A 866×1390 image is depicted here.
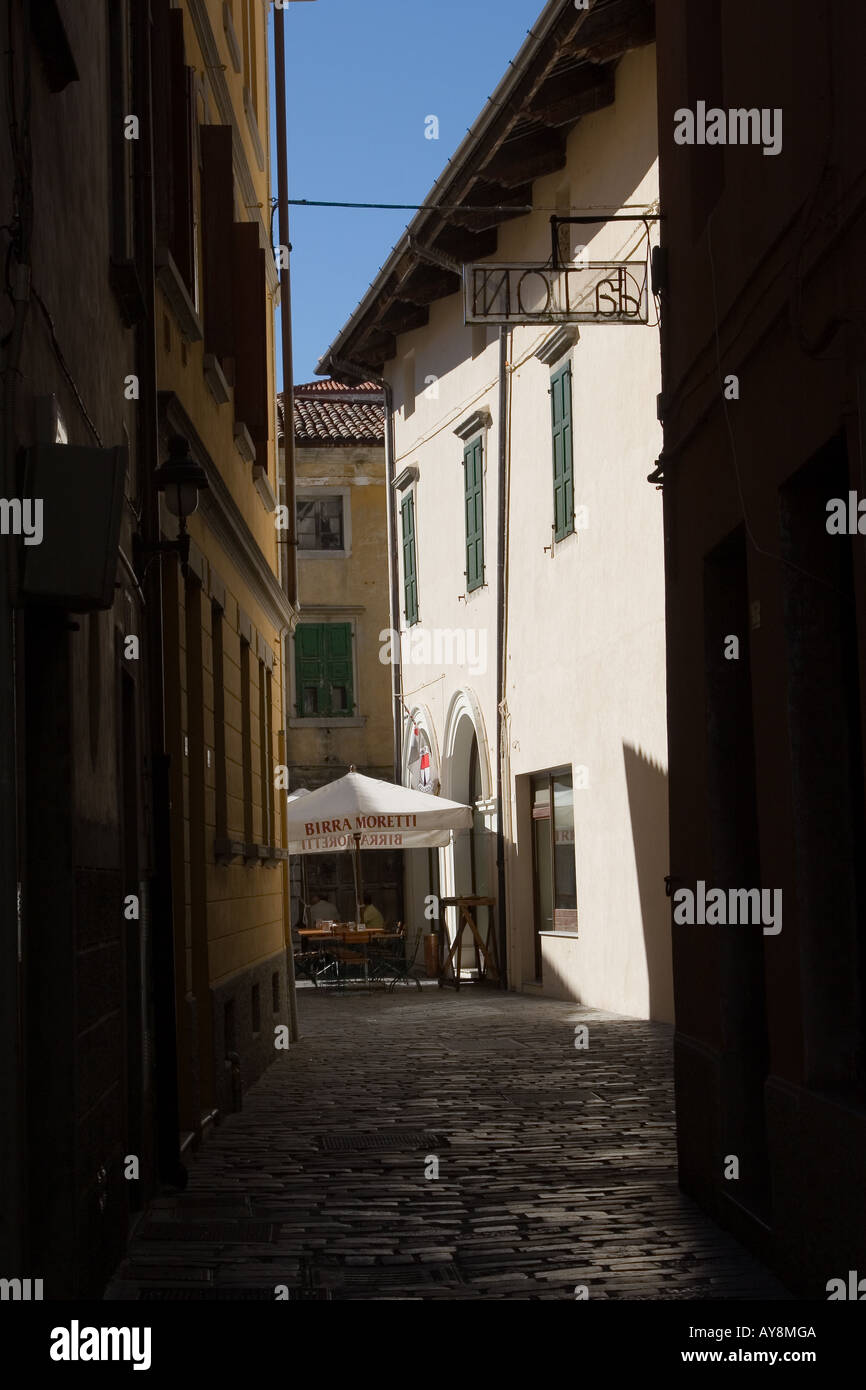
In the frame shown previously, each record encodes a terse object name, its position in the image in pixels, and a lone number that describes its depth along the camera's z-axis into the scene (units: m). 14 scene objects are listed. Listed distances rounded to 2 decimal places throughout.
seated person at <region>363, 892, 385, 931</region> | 26.39
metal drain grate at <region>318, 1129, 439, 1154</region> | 10.52
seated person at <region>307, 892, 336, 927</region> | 29.31
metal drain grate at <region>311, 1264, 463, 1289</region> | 6.89
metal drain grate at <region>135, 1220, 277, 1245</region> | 7.88
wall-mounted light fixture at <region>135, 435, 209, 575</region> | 9.73
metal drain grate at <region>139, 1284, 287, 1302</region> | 6.63
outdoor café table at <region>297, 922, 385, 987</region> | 24.12
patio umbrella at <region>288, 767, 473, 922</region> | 23.80
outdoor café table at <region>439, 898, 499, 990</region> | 24.47
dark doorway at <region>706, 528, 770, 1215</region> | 7.99
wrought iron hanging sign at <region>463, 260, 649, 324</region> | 15.09
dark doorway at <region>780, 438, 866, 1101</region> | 6.55
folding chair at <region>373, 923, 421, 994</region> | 25.25
